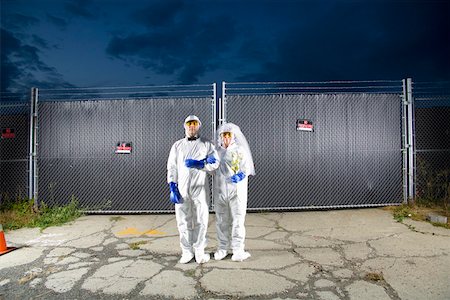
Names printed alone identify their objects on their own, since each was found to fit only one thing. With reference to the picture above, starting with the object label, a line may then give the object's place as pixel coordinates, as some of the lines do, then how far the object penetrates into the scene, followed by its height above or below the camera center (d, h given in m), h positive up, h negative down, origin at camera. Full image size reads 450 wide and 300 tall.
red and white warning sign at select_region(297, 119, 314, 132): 6.73 +0.66
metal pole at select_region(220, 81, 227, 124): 6.57 +1.01
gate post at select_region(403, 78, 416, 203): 6.90 +0.36
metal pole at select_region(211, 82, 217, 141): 6.61 +0.97
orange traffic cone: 4.58 -1.45
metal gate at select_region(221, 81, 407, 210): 6.76 +0.17
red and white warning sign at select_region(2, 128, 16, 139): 7.51 +0.55
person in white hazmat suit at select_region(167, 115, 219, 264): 3.99 -0.44
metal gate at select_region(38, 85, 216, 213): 6.78 +0.16
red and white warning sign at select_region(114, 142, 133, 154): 6.80 +0.14
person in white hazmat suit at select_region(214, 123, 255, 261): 4.05 -0.52
